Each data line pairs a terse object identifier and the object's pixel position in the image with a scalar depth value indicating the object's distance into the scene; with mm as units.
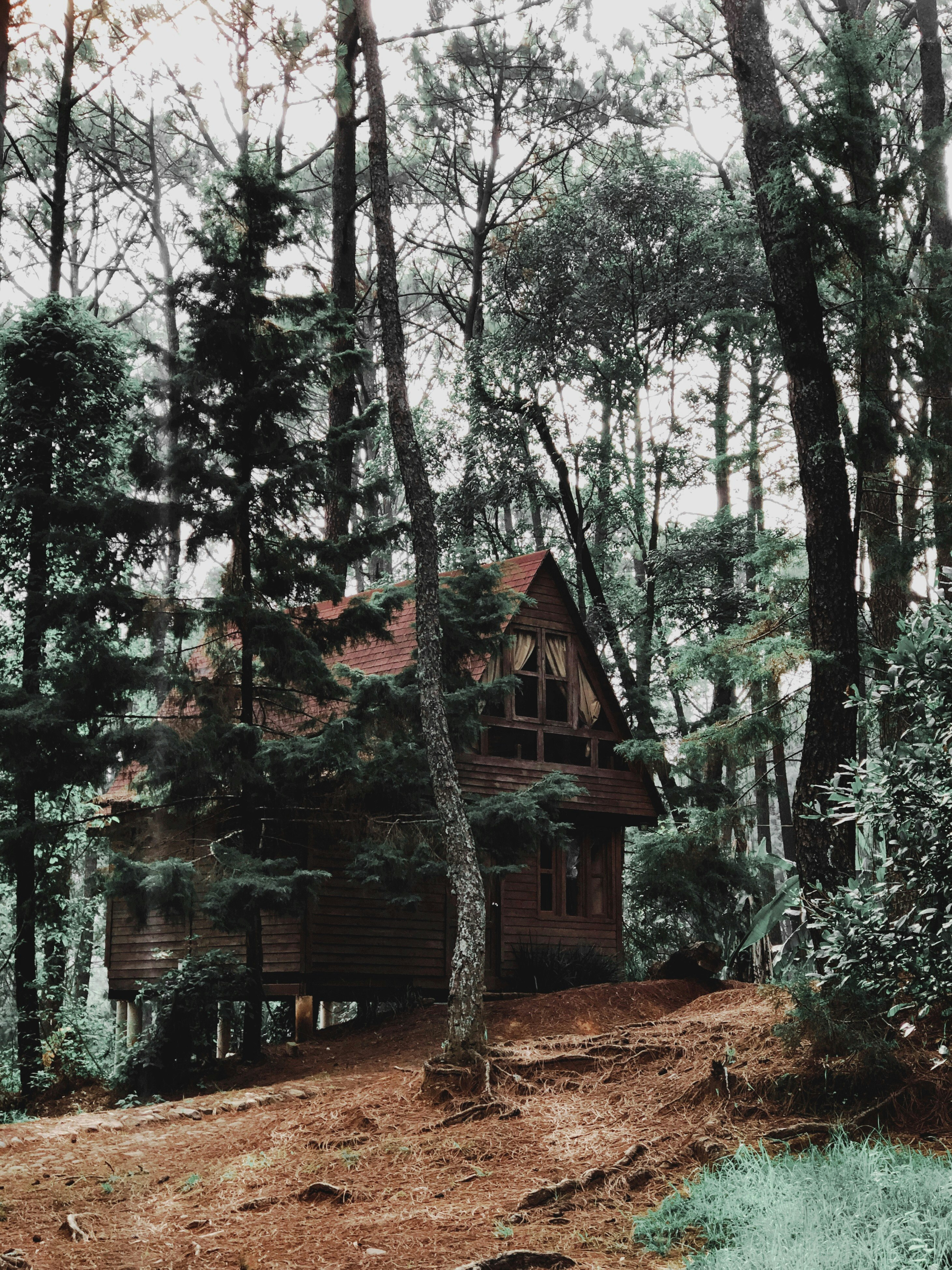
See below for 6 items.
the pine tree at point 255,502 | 12859
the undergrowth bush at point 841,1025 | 7133
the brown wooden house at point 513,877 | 15891
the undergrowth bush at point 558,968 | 16625
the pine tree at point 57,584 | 12461
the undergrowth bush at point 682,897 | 17938
